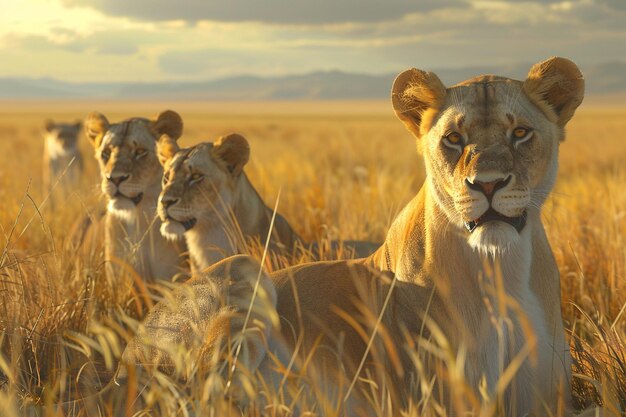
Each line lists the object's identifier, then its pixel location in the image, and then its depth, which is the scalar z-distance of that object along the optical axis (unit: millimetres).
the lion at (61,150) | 12805
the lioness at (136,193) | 5516
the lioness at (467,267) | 2900
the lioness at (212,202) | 4980
